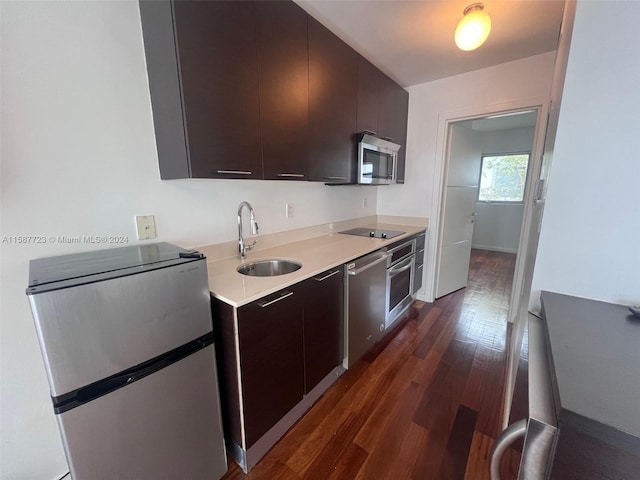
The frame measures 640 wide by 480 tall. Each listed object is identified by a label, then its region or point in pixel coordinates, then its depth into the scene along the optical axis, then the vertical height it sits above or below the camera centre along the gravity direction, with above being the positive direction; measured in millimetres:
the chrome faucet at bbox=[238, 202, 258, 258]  1575 -243
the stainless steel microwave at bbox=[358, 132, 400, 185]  2148 +295
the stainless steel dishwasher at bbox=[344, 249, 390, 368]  1778 -793
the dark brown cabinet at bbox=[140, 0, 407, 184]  1131 +531
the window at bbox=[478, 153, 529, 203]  5008 +284
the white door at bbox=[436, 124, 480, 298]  2871 -198
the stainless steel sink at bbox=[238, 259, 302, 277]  1674 -477
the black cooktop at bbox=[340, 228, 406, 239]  2418 -379
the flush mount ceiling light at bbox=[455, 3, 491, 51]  1488 +929
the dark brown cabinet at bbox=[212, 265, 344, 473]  1165 -810
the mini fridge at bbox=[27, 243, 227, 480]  794 -558
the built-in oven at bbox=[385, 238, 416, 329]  2271 -781
